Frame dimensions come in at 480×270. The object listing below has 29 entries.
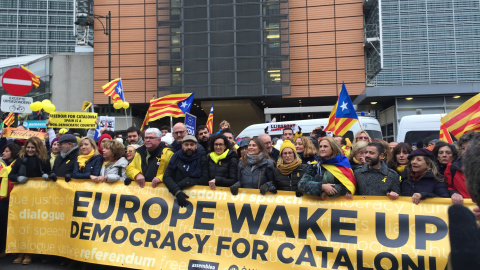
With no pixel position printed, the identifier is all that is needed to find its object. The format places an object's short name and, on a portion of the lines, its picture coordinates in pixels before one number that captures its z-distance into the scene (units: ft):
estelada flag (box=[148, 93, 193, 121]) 34.06
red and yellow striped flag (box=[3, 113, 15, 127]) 44.78
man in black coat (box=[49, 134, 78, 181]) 19.98
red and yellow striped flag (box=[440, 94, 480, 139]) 18.62
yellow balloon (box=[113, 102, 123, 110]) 47.32
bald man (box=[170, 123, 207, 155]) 21.30
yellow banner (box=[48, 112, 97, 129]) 33.04
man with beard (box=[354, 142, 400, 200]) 14.71
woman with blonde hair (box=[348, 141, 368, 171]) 18.15
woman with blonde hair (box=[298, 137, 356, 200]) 14.73
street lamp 122.83
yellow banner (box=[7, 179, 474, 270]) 13.98
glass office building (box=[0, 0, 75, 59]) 235.40
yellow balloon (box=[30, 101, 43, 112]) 48.29
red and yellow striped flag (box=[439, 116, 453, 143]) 27.89
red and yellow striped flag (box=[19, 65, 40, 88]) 45.09
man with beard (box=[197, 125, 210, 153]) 22.15
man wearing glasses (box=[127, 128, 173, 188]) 18.58
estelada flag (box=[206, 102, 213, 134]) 41.04
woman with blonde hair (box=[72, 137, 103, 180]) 19.57
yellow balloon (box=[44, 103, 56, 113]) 46.95
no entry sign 24.75
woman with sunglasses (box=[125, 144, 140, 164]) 21.95
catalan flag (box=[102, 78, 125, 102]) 47.70
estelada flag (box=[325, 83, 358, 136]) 30.12
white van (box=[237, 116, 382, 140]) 43.29
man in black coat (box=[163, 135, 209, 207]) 17.40
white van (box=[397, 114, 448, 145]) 37.96
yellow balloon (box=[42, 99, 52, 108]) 47.21
